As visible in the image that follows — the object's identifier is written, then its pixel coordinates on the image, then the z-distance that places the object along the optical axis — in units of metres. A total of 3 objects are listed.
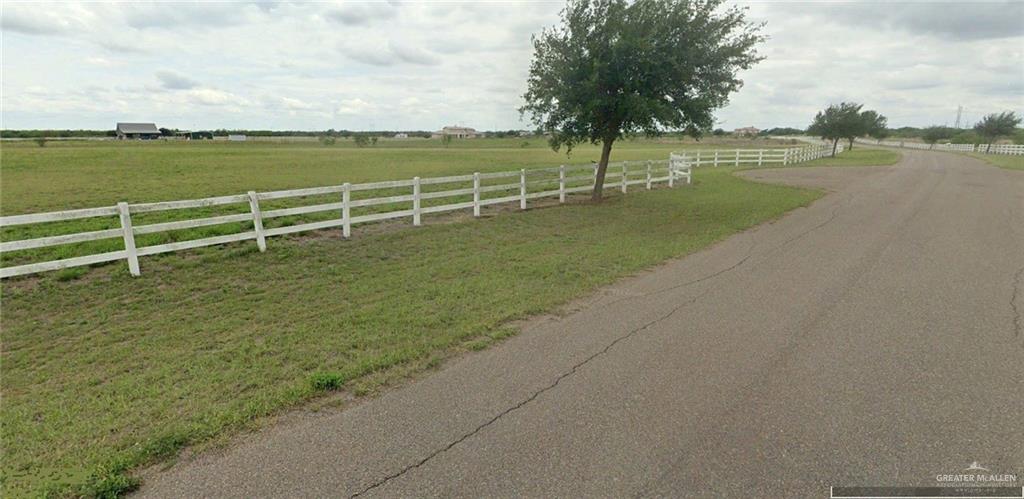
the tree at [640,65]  12.38
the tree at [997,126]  59.59
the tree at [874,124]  46.91
